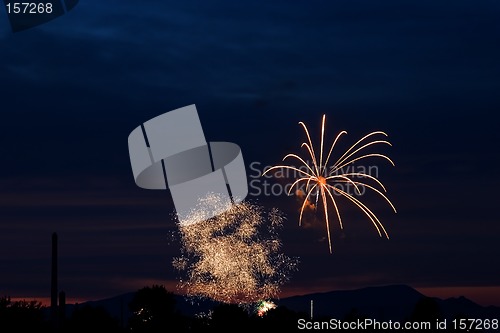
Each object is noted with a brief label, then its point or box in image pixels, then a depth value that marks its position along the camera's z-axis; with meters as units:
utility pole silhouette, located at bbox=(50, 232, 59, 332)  75.31
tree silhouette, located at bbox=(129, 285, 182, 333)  166.75
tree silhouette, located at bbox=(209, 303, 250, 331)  156.16
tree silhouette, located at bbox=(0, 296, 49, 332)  92.06
